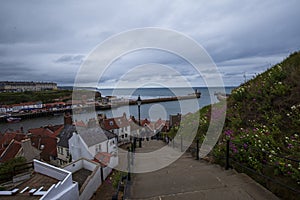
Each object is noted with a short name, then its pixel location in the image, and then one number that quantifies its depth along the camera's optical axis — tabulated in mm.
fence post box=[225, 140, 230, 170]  3273
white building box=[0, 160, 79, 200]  5351
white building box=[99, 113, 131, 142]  20896
